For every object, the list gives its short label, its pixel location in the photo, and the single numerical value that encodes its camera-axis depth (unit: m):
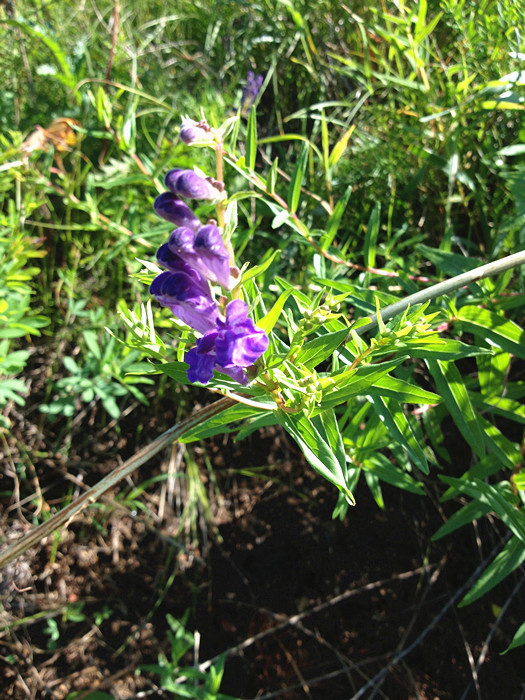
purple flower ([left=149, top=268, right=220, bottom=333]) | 0.19
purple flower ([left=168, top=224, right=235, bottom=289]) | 0.18
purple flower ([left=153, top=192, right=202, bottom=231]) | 0.20
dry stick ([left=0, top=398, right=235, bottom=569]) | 0.22
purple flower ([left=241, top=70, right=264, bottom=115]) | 0.43
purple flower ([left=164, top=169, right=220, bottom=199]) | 0.19
